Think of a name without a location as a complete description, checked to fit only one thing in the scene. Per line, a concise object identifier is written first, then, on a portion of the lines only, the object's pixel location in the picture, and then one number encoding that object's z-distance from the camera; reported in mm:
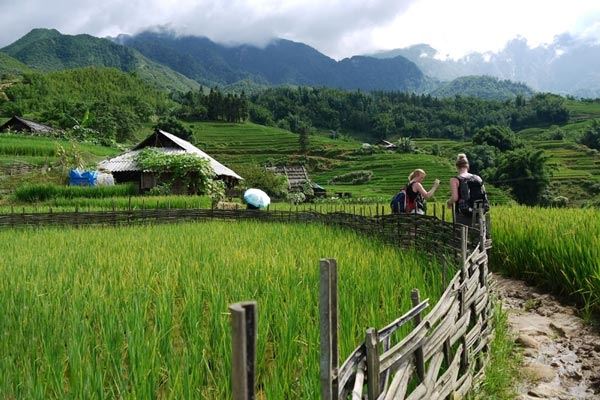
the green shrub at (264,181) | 29156
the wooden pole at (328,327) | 1519
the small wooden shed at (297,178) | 41138
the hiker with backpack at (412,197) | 7066
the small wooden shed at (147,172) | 21578
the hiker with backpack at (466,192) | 6281
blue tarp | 21531
